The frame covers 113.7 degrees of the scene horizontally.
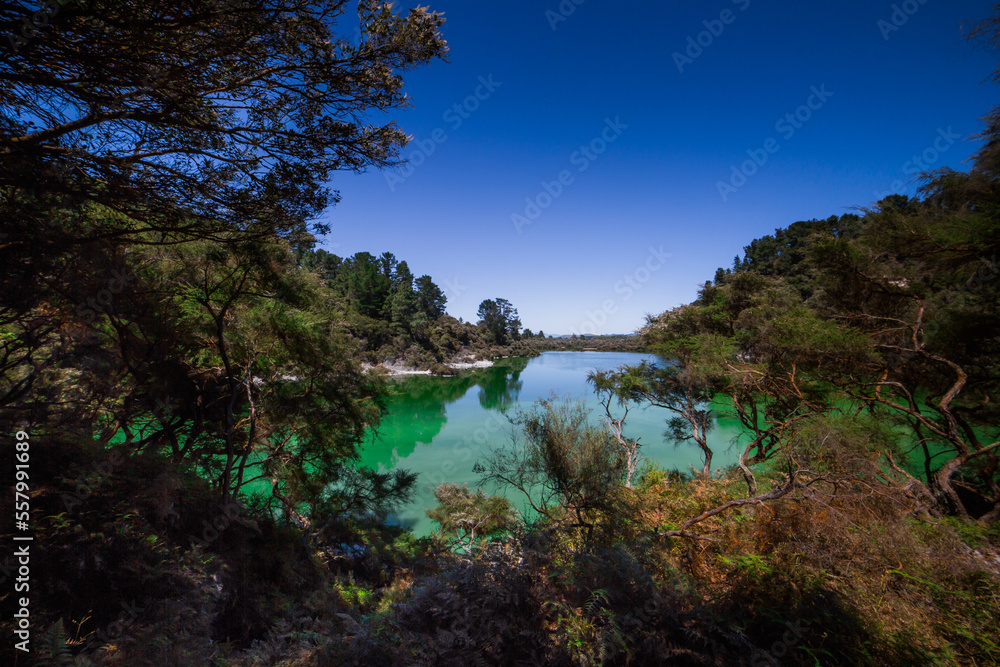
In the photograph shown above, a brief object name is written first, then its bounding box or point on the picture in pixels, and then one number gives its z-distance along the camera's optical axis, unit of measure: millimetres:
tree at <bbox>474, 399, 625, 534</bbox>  5332
